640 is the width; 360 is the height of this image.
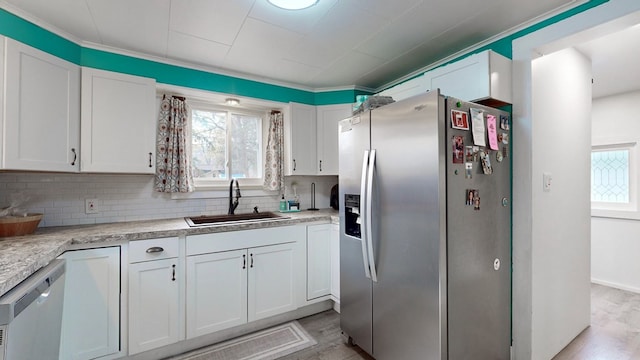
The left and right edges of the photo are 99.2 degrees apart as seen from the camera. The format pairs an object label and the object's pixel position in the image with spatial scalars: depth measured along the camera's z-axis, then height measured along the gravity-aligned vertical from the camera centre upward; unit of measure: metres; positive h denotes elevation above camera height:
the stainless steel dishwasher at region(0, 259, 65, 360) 0.94 -0.54
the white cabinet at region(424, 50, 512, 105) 1.74 +0.69
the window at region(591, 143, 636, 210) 3.27 +0.06
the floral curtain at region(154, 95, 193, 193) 2.47 +0.29
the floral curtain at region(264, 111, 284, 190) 3.03 +0.28
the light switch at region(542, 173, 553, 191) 1.87 +0.01
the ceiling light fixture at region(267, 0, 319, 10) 1.54 +1.02
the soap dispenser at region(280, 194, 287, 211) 3.08 -0.28
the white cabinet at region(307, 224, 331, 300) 2.57 -0.77
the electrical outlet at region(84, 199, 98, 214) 2.22 -0.21
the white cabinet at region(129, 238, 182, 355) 1.86 -0.82
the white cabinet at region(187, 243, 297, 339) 2.07 -0.87
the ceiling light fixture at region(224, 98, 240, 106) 2.76 +0.82
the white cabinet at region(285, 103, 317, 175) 2.98 +0.46
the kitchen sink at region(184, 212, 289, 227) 2.54 -0.36
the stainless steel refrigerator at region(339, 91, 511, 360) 1.45 -0.29
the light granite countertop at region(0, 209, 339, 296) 1.17 -0.36
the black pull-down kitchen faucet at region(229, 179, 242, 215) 2.73 -0.20
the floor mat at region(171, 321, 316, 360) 2.02 -1.30
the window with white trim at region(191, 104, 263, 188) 2.79 +0.38
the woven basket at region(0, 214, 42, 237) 1.67 -0.28
